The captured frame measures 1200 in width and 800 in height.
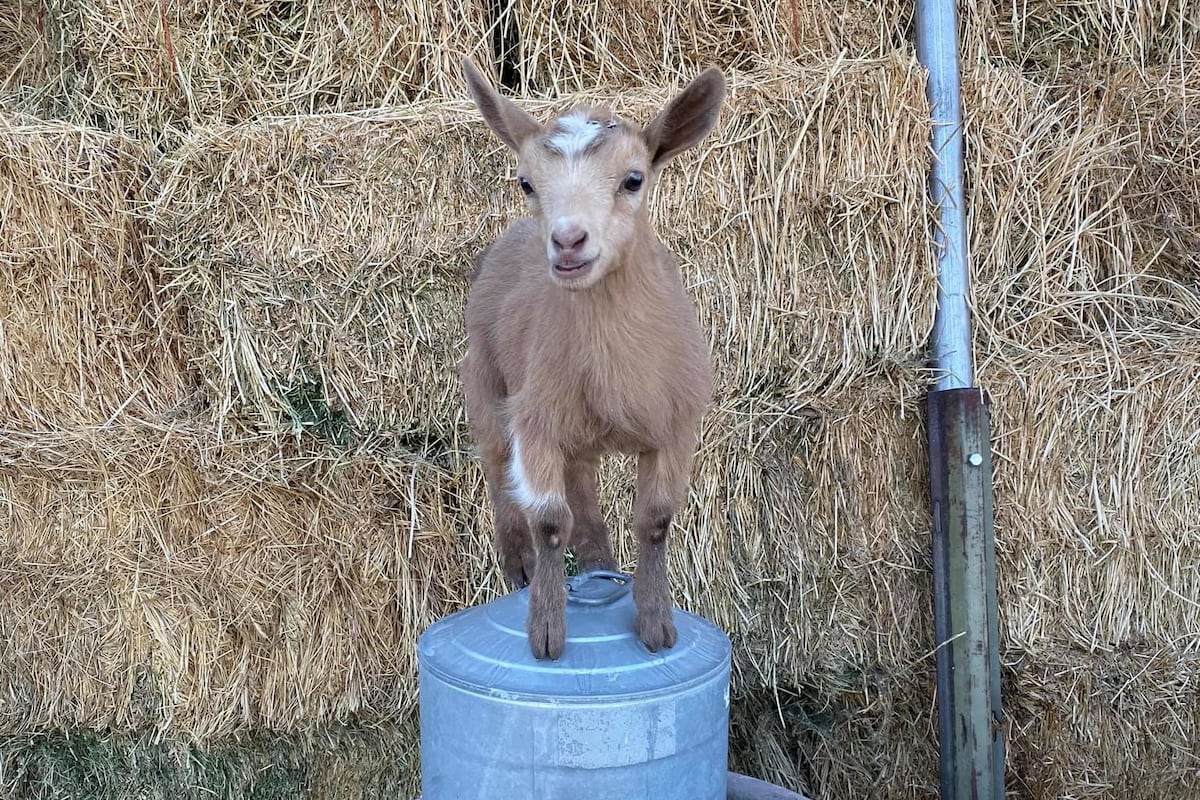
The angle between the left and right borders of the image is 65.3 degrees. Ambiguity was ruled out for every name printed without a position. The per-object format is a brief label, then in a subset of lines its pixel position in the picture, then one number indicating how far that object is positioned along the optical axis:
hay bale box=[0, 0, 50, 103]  3.04
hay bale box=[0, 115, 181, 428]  2.60
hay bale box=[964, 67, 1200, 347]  2.55
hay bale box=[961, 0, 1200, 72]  2.59
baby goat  1.47
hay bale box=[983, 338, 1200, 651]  2.59
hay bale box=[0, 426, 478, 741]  2.70
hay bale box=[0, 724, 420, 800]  2.86
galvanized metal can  1.47
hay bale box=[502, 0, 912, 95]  2.57
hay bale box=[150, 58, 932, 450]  2.48
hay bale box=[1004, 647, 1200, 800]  2.64
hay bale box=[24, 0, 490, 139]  2.67
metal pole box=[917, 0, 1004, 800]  2.48
